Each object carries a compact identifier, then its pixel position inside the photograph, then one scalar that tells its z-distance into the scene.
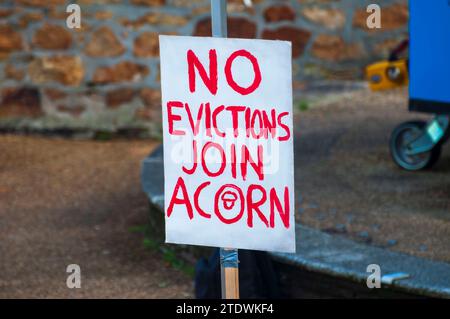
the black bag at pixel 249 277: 5.82
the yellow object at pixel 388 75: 7.87
